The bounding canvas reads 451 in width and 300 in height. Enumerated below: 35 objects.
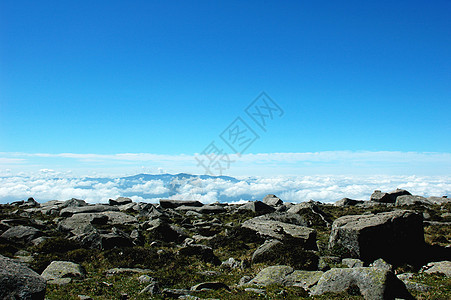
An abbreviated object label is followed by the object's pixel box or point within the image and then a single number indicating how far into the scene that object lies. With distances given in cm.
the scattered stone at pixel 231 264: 1964
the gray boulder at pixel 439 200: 5854
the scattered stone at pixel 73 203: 5659
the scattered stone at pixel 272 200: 6298
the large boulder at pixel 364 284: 1148
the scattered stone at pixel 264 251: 2033
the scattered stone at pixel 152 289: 1318
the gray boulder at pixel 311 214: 3684
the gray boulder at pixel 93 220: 3275
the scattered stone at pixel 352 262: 1786
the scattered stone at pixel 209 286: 1395
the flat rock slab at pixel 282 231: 2406
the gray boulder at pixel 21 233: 2725
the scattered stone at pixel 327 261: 1817
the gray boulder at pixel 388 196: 6286
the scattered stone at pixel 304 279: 1382
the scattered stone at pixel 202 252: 2159
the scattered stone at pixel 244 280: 1550
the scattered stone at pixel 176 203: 6225
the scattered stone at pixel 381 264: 1745
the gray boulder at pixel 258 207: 5103
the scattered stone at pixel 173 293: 1265
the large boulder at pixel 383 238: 1927
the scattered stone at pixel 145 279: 1544
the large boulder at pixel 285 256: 1827
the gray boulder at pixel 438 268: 1609
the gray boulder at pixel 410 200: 5598
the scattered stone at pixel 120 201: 6661
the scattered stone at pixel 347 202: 6434
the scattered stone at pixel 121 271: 1745
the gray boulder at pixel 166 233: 2952
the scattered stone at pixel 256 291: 1275
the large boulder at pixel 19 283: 915
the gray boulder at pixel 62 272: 1545
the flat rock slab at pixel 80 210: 4724
